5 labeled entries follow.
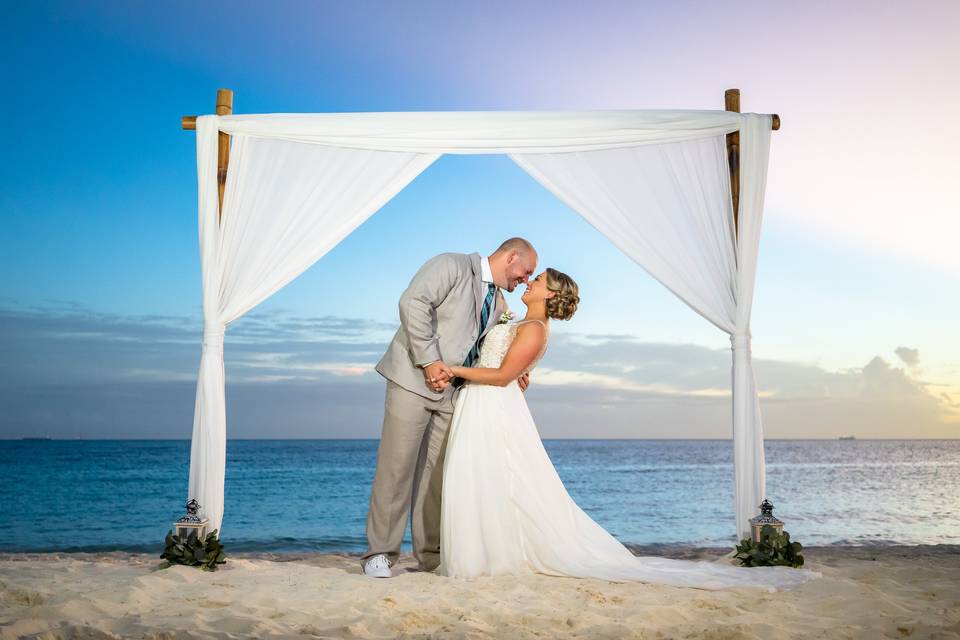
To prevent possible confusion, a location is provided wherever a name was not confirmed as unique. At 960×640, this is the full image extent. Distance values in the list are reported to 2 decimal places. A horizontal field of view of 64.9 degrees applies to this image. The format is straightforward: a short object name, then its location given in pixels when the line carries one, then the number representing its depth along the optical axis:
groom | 3.65
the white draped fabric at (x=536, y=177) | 4.11
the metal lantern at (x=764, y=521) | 3.87
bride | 3.52
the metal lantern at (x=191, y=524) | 3.79
